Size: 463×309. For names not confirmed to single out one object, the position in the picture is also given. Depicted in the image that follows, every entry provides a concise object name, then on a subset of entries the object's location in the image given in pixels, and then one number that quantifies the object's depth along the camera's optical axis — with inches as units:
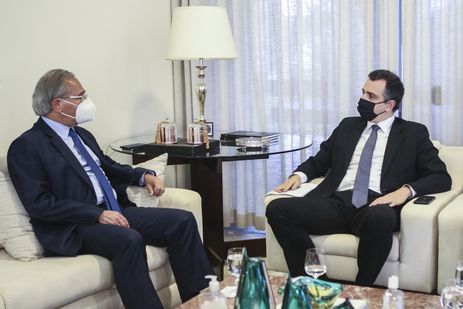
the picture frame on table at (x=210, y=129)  152.5
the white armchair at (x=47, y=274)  89.8
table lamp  139.3
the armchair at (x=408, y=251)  108.1
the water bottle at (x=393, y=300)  79.4
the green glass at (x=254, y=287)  72.9
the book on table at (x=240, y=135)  145.3
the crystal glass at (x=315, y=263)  85.1
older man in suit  99.7
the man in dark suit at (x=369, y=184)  110.6
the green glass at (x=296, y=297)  68.9
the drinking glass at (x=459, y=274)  78.0
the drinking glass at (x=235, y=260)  86.7
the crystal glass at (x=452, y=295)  75.9
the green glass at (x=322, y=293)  78.9
